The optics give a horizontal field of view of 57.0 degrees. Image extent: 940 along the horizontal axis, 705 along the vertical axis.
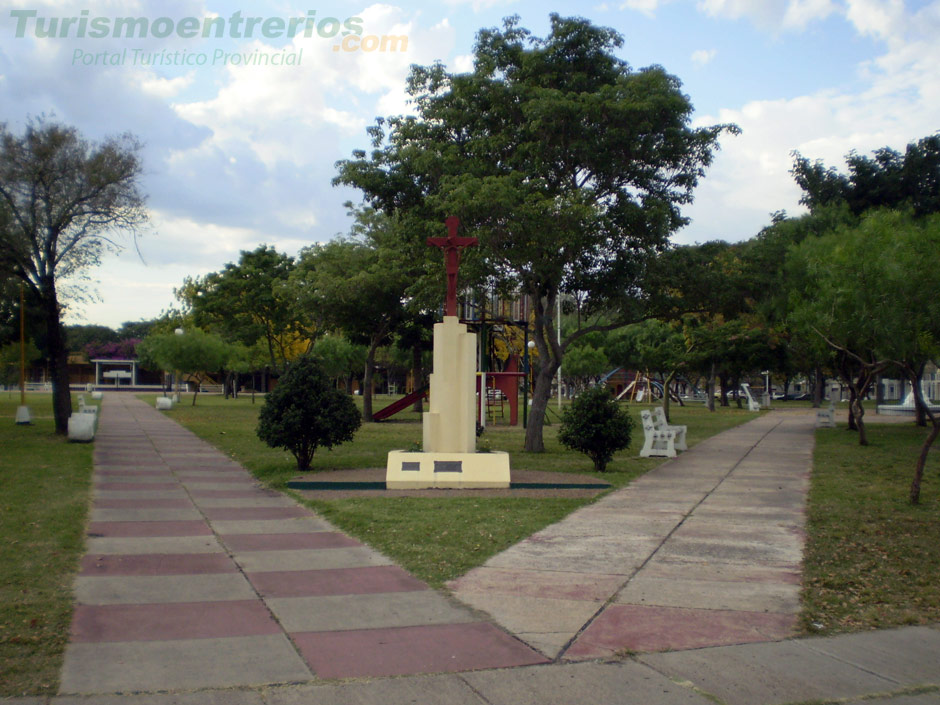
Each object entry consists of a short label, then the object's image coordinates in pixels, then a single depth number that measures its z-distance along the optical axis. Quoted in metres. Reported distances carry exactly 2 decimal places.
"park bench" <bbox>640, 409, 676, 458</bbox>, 19.03
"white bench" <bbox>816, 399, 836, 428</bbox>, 32.50
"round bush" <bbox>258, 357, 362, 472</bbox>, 14.44
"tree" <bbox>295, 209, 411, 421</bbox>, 30.31
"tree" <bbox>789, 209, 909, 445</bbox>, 11.61
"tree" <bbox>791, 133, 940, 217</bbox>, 28.80
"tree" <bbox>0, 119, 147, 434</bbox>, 19.98
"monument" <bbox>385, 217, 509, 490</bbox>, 13.95
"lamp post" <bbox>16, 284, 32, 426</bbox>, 26.38
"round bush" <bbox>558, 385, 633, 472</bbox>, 15.58
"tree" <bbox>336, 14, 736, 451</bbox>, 16.88
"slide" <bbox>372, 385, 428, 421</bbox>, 33.56
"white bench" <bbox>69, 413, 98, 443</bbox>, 20.42
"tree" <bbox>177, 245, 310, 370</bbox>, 39.59
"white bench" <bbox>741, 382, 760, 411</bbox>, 51.19
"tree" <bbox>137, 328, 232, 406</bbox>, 45.72
